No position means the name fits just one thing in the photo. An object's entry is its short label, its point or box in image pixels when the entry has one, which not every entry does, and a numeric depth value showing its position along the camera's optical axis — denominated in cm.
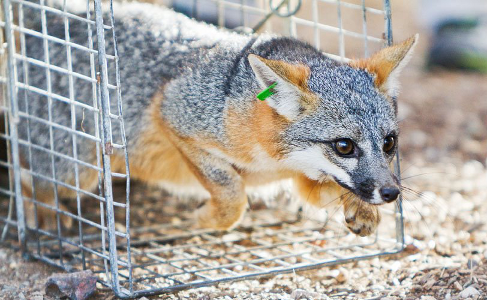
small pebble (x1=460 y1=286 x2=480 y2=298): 404
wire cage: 429
